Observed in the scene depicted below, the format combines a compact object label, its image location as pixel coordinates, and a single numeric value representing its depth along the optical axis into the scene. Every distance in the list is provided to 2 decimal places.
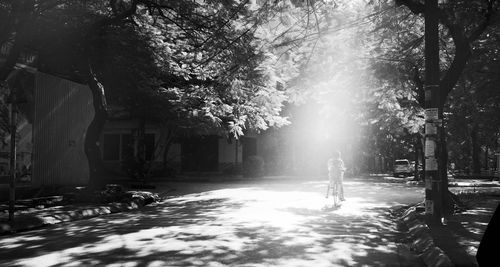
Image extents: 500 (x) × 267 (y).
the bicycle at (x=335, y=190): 16.14
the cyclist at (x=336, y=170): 17.16
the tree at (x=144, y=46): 13.65
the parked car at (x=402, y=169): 46.12
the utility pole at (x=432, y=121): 10.12
